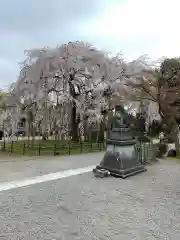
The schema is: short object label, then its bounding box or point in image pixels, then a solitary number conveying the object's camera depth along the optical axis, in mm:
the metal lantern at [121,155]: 6313
